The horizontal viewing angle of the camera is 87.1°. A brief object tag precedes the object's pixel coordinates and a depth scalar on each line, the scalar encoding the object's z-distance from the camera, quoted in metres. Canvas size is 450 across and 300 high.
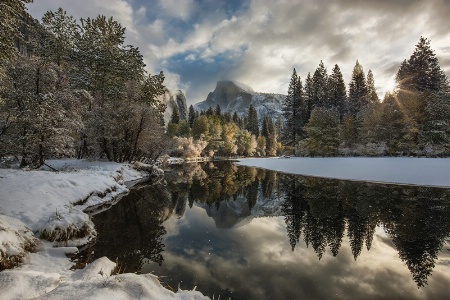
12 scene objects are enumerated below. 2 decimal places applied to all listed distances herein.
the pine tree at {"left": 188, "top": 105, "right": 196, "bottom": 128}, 94.62
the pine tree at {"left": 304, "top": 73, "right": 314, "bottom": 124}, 47.88
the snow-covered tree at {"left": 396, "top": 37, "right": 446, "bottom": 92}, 36.16
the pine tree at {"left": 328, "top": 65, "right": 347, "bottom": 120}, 49.27
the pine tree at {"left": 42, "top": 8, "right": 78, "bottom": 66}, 28.25
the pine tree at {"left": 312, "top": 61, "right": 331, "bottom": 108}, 48.38
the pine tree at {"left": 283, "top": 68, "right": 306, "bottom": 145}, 47.56
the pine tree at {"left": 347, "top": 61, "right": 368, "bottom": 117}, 51.10
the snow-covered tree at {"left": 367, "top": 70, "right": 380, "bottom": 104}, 59.96
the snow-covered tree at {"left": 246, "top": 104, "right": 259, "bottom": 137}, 100.56
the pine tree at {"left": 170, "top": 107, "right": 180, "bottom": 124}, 90.14
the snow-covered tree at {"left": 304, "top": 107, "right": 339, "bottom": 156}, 34.38
